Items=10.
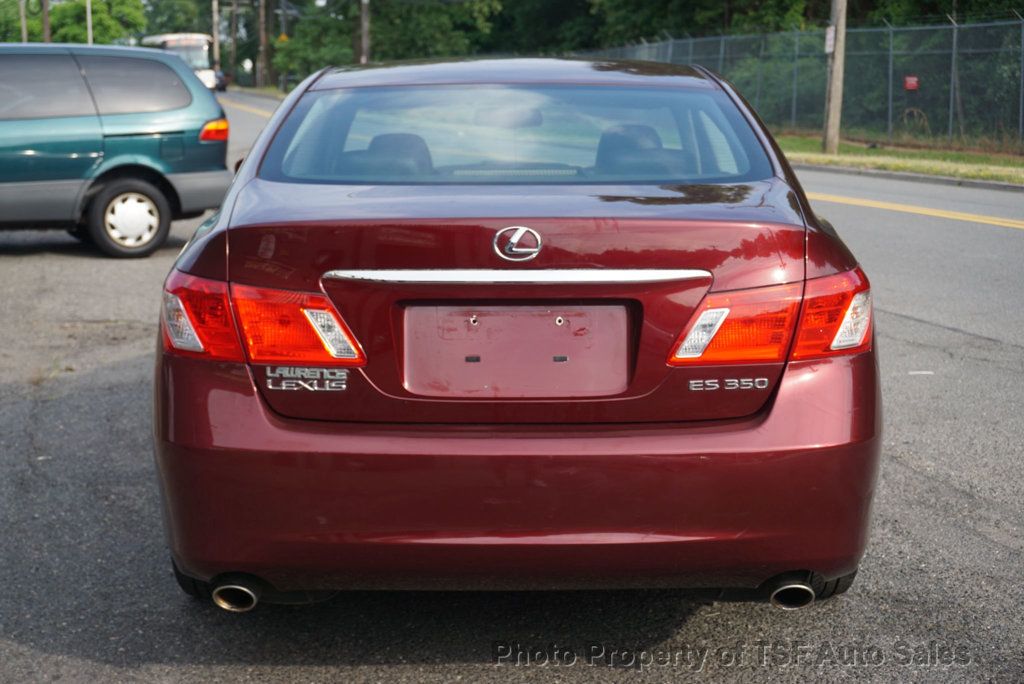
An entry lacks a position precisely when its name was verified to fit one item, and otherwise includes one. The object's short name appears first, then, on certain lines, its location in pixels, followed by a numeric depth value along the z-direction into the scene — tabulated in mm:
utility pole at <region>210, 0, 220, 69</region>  114475
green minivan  11781
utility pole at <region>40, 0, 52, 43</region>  62875
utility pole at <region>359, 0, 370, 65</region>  69438
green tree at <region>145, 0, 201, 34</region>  144000
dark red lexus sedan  3186
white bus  79981
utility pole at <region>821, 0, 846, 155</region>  27891
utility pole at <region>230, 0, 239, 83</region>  119800
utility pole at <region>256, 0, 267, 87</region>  98625
